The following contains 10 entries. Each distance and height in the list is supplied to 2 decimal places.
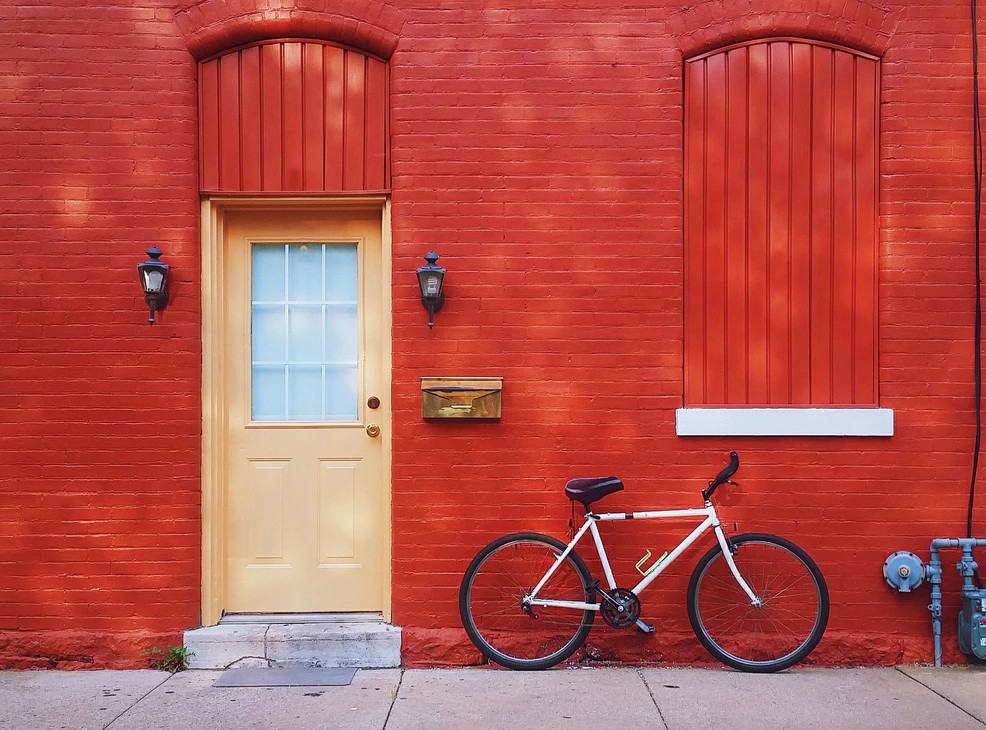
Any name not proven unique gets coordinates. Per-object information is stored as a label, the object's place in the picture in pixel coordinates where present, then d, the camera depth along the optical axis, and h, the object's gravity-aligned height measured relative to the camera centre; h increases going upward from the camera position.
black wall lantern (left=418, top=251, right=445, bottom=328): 5.00 +0.47
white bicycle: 4.96 -1.37
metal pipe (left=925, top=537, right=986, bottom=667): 5.00 -1.19
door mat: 4.84 -1.78
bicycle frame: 4.96 -1.06
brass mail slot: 5.12 -0.23
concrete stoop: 5.10 -1.67
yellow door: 5.39 -0.31
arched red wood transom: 5.29 +1.46
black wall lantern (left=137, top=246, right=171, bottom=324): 5.02 +0.49
